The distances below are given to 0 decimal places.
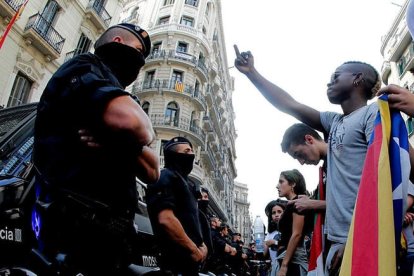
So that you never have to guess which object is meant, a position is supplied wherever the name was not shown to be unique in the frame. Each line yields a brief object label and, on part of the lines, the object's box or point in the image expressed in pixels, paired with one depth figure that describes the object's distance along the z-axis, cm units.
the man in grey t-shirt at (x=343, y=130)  157
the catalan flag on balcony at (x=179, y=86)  2352
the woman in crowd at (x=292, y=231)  297
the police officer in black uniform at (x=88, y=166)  107
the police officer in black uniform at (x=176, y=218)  226
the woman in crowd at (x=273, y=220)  458
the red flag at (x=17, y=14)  1003
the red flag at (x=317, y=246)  189
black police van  138
